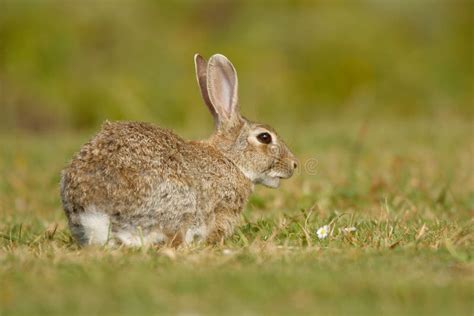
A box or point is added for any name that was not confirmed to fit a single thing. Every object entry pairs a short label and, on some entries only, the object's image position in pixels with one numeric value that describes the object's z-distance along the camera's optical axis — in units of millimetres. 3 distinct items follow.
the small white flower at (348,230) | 11962
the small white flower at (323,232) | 11945
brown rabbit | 11492
